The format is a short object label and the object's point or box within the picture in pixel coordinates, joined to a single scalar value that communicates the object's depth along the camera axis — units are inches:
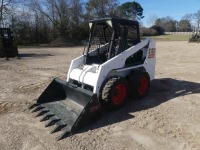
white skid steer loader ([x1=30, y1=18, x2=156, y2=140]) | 110.1
